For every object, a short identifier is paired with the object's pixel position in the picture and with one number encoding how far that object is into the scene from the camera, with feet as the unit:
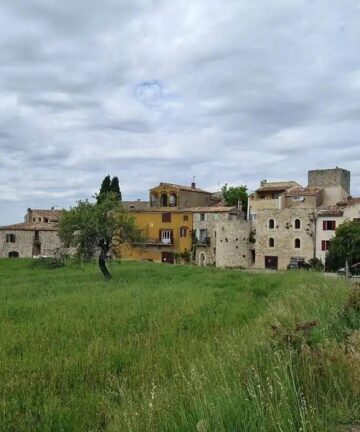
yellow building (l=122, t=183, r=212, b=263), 233.96
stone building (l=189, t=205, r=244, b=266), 221.05
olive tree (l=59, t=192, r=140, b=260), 122.83
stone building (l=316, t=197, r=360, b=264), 184.55
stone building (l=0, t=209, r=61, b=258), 252.62
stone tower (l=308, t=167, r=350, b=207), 208.23
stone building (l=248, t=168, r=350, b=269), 197.36
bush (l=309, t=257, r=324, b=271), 175.83
